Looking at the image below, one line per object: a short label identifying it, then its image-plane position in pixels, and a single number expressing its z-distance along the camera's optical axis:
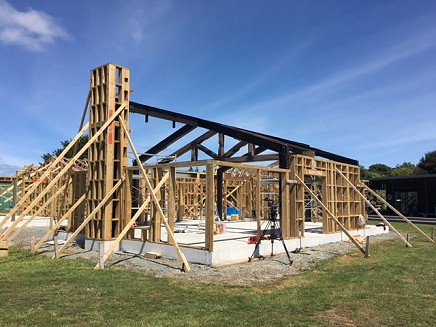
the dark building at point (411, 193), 34.88
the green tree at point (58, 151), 60.69
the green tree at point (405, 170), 58.73
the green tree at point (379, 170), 68.82
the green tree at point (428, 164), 50.88
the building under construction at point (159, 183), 11.05
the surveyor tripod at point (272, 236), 10.77
